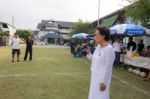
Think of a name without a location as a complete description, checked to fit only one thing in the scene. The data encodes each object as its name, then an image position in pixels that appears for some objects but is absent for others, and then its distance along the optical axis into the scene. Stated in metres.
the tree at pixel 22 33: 37.04
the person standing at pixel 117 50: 6.58
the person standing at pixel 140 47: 6.63
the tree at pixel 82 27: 22.35
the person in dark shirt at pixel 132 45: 6.70
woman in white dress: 1.95
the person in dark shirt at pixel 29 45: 8.00
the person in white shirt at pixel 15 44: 7.36
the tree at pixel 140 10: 5.30
